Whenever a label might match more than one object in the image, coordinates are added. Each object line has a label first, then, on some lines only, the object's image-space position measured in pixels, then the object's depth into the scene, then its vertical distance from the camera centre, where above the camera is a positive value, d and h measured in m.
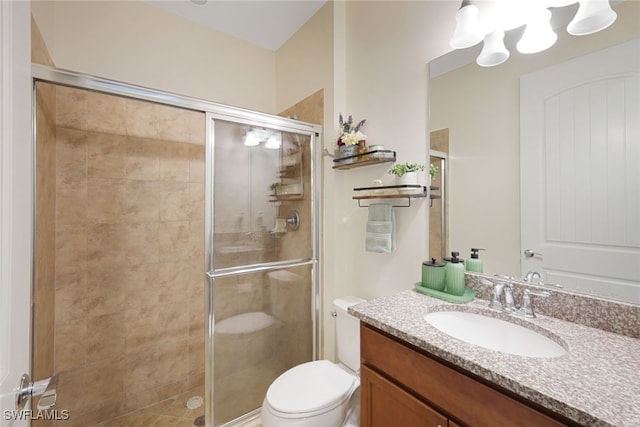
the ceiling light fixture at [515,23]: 0.90 +0.76
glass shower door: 1.56 -0.30
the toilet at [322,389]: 1.21 -0.89
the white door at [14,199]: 0.54 +0.04
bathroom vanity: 0.59 -0.41
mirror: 1.12 +0.34
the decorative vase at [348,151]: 1.69 +0.42
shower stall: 1.55 -0.27
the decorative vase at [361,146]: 1.66 +0.44
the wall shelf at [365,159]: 1.55 +0.35
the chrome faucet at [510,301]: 1.03 -0.35
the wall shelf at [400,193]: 1.39 +0.12
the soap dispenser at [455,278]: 1.21 -0.29
